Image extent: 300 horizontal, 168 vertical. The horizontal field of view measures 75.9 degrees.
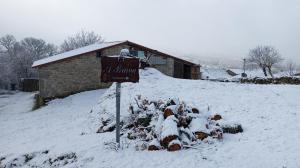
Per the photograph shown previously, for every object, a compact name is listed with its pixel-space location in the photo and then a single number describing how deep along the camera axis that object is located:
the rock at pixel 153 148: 6.60
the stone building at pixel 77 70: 18.70
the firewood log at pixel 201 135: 6.89
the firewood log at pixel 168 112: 7.39
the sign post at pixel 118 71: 6.80
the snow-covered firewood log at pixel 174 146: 6.39
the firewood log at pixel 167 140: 6.56
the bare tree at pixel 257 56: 46.50
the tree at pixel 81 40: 42.87
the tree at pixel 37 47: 49.31
